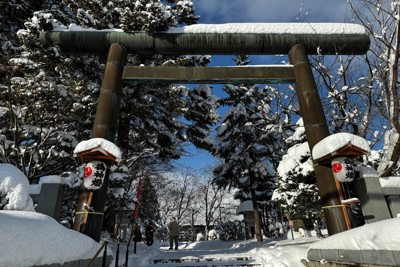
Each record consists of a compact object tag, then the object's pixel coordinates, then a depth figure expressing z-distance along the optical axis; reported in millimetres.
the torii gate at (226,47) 7715
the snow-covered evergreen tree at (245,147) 16547
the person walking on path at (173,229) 14220
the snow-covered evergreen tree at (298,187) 9766
